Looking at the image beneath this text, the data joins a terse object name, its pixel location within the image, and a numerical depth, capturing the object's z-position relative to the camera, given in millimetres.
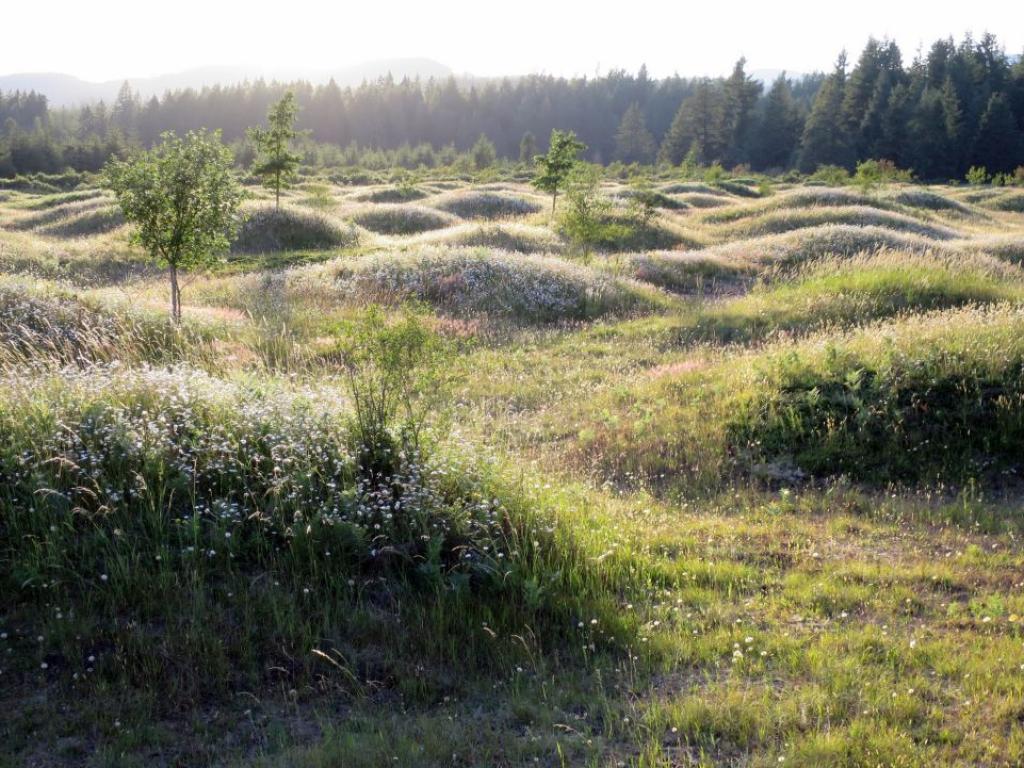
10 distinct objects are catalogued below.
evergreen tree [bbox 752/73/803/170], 93125
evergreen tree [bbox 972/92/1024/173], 77562
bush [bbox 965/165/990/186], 64312
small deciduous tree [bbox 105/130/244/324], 15883
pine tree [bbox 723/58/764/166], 98000
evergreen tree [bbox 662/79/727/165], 98375
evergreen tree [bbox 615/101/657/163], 117875
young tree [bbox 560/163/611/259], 25359
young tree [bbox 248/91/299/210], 38125
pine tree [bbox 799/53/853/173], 84062
